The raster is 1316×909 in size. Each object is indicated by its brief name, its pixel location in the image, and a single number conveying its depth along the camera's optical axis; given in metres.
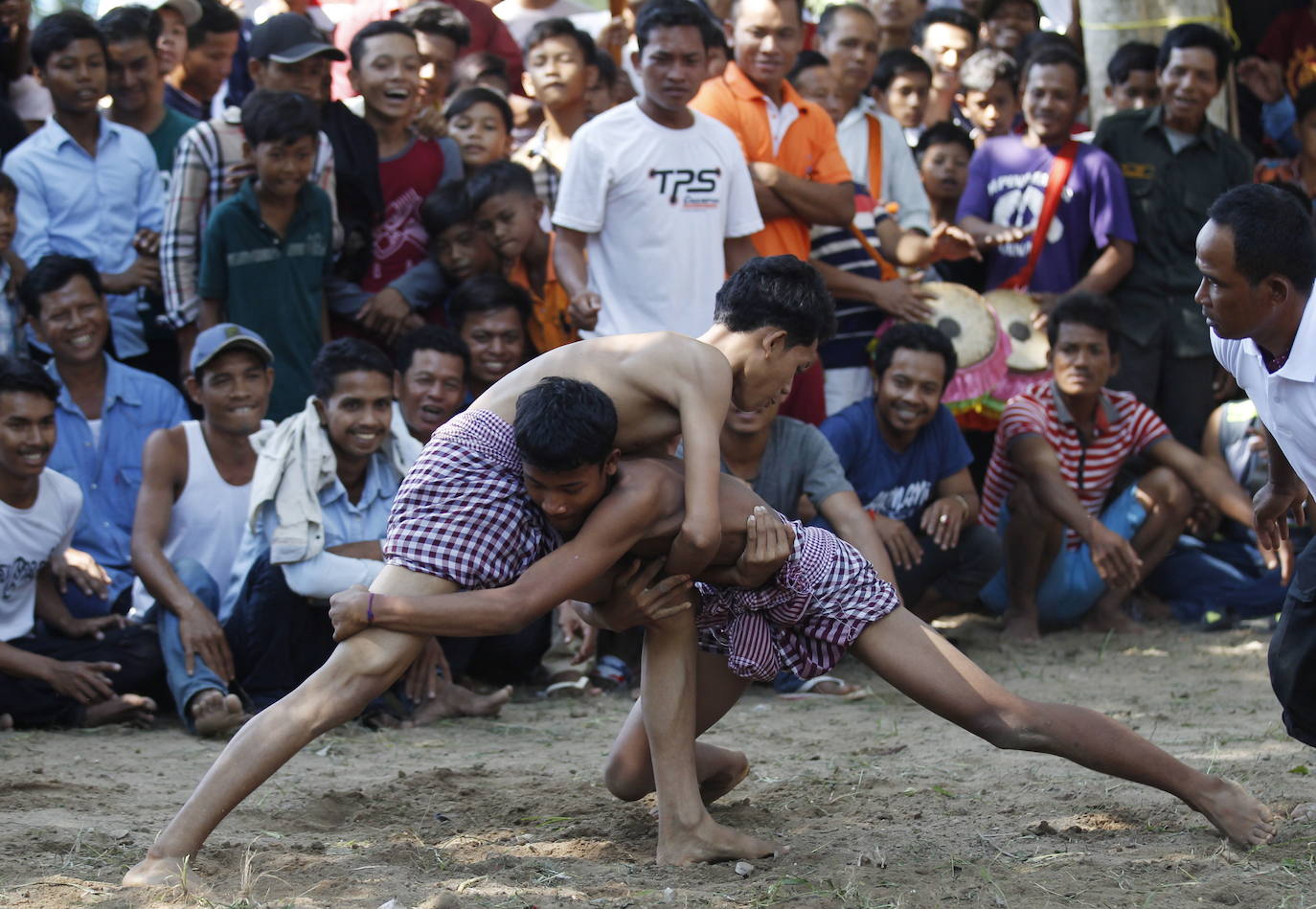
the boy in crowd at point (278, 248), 11.88
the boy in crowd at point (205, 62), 14.64
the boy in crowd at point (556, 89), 13.84
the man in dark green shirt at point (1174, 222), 14.73
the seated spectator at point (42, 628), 10.43
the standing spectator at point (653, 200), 12.04
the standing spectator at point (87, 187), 12.48
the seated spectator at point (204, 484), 10.78
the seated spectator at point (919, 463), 12.66
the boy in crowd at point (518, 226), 12.91
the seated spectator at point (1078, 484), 13.33
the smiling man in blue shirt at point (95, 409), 11.62
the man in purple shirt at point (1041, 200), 14.53
